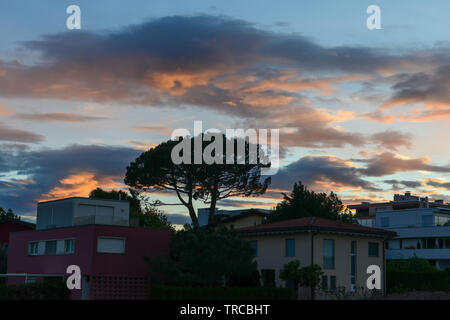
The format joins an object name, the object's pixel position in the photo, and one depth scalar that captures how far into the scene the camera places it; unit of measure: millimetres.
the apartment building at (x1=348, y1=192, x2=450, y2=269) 84438
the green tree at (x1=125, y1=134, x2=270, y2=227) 72375
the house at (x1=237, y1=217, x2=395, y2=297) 47719
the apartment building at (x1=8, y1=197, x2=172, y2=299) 47969
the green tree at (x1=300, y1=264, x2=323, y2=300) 45031
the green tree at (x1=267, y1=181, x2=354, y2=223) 70375
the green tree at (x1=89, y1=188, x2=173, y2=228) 93638
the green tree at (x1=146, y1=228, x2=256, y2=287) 43219
